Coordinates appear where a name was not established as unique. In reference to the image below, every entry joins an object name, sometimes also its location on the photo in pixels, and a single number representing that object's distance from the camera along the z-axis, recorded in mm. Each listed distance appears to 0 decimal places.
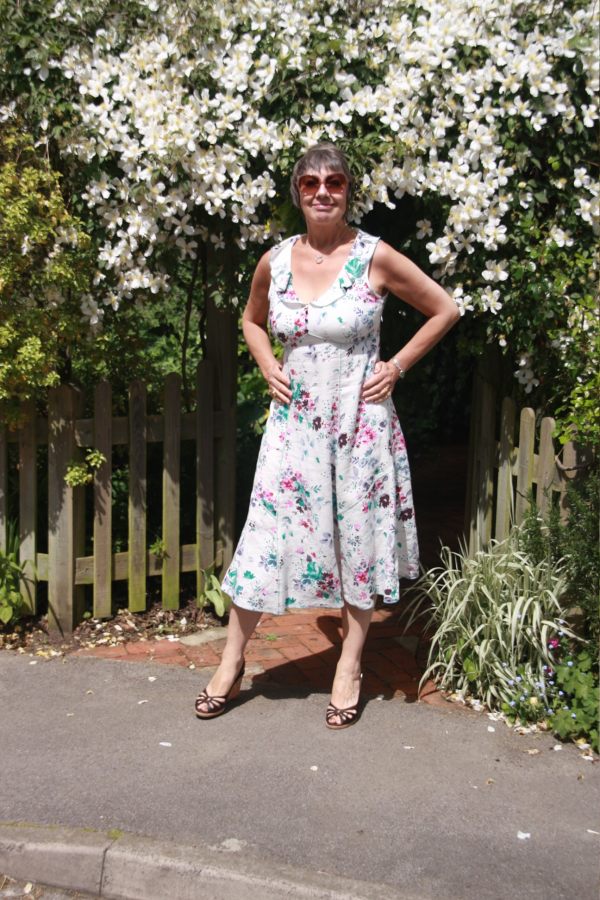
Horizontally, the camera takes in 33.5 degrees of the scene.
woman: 3441
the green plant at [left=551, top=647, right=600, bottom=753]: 3520
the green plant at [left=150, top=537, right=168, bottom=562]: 4590
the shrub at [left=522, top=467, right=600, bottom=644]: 3688
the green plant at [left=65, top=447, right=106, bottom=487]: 4254
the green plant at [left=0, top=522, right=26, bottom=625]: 4355
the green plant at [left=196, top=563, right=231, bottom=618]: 4617
